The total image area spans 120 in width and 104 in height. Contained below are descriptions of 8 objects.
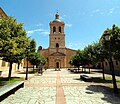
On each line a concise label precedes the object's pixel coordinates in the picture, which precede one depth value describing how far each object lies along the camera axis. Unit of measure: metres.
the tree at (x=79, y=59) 18.99
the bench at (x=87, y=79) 9.37
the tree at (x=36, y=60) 19.79
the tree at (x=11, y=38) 7.19
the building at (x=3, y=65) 15.92
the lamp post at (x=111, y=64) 5.68
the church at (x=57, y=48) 39.54
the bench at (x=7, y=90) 4.29
